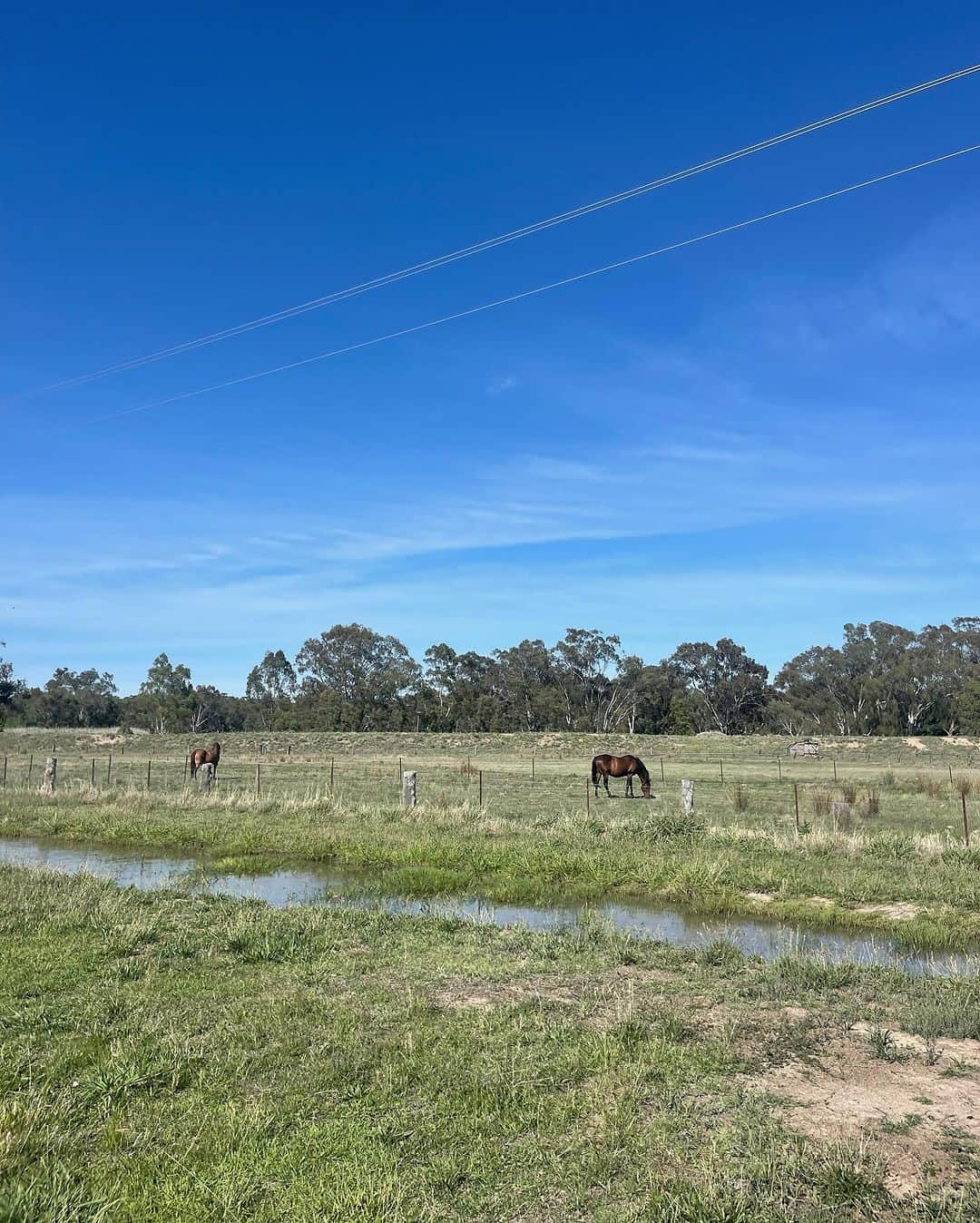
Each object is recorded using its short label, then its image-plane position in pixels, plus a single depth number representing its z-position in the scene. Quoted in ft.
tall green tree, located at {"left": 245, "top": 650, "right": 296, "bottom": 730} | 411.31
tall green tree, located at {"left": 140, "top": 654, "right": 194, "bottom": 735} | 369.30
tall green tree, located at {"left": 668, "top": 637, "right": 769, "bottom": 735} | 355.97
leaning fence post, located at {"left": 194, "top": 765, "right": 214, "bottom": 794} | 96.50
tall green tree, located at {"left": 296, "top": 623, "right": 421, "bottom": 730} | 353.92
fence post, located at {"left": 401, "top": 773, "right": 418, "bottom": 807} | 77.08
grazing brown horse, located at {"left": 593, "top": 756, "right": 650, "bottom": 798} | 99.52
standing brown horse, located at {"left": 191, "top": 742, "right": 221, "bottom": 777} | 115.14
